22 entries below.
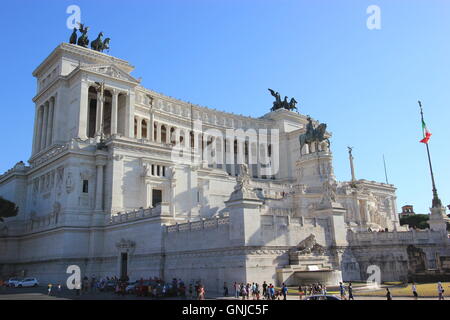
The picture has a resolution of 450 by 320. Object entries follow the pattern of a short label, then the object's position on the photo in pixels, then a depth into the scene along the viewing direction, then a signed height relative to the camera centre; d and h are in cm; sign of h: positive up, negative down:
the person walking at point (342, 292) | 2646 -133
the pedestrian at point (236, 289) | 3079 -113
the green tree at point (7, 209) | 5934 +995
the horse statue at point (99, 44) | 8075 +4344
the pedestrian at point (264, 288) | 3132 -109
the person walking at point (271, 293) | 2869 -135
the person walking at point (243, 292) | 2964 -126
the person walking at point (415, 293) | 2649 -152
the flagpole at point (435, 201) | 5070 +776
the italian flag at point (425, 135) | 5775 +1754
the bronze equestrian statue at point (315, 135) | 7656 +2412
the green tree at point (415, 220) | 11739 +1321
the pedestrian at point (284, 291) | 2793 -120
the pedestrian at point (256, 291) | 2891 -124
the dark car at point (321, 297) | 2075 -125
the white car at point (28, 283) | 4791 -25
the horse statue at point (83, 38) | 8006 +4409
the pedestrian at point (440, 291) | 2480 -136
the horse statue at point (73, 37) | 7956 +4409
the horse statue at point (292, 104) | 12044 +4637
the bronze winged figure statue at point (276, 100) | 12031 +4750
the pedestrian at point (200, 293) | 2911 -121
